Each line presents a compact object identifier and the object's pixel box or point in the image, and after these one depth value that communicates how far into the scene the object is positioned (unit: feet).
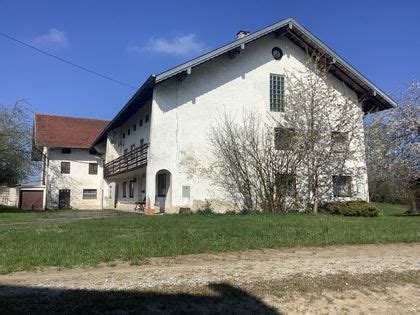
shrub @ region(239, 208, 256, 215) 74.85
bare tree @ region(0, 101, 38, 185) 105.70
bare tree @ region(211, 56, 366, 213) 83.05
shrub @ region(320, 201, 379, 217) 78.07
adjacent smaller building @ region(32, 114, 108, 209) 144.66
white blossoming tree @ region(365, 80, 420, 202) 91.96
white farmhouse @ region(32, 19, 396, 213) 82.94
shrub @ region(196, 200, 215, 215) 79.43
